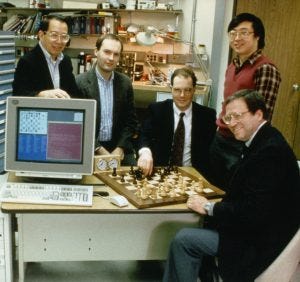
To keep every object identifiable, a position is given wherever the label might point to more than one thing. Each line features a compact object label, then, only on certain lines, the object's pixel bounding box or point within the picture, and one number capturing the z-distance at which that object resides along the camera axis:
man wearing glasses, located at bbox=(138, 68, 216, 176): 2.63
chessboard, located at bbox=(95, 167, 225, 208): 1.98
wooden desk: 2.13
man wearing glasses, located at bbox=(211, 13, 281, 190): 2.45
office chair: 1.73
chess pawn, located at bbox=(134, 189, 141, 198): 2.00
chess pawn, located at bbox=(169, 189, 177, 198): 2.04
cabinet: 2.88
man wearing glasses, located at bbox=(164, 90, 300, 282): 1.78
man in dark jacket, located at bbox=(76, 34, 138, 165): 2.86
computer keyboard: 1.88
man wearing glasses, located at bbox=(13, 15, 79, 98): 2.64
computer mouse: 1.90
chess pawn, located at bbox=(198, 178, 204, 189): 2.15
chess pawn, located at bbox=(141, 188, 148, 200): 1.97
